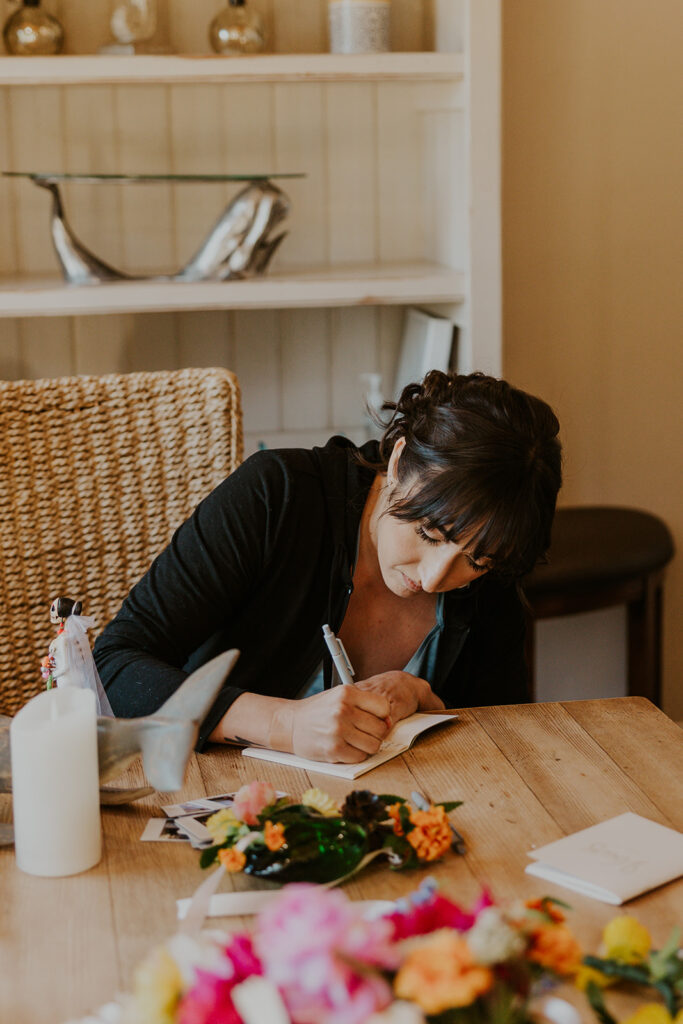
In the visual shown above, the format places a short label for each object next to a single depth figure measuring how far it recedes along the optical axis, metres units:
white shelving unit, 2.20
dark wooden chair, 2.41
